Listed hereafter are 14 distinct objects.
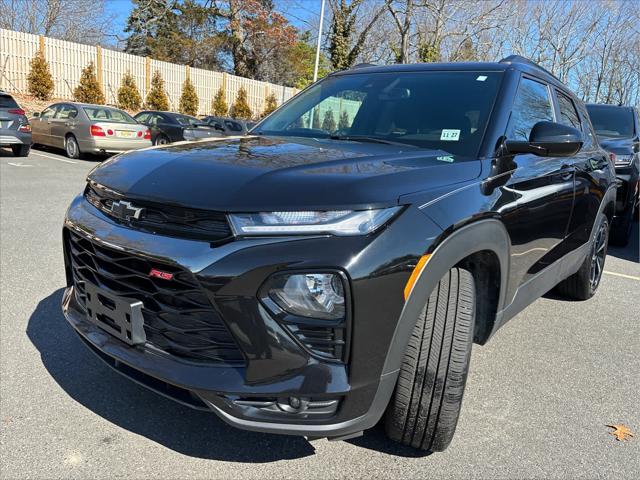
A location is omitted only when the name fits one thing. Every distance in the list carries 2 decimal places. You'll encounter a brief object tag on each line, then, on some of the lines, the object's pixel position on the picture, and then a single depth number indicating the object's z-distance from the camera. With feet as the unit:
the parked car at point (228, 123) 56.29
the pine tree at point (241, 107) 96.73
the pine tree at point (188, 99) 86.63
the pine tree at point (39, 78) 66.39
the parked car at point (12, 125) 39.93
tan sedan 42.78
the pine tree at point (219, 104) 93.30
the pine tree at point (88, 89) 70.69
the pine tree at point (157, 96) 80.89
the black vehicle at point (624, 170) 21.93
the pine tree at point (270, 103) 105.29
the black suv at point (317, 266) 5.82
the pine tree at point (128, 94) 76.02
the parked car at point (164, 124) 53.67
